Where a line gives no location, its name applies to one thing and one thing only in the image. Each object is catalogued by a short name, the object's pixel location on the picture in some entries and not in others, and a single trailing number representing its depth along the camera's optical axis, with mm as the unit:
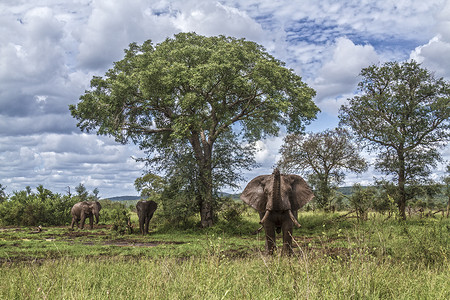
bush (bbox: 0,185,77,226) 31500
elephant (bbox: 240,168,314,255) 10891
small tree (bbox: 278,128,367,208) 35125
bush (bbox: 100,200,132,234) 22641
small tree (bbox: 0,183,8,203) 72250
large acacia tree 22391
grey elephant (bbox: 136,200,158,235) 22688
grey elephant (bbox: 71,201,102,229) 27625
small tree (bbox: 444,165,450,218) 37897
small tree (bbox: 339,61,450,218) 27828
